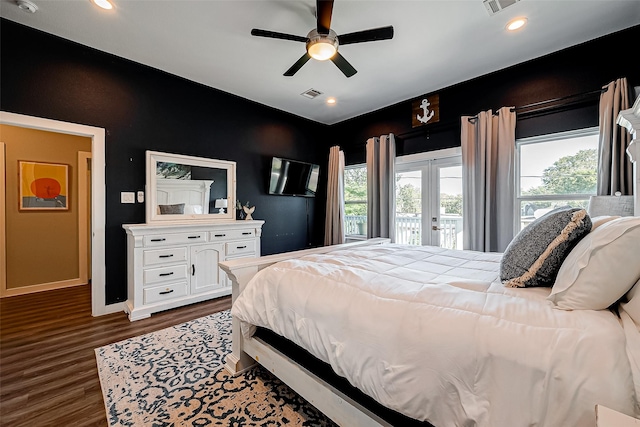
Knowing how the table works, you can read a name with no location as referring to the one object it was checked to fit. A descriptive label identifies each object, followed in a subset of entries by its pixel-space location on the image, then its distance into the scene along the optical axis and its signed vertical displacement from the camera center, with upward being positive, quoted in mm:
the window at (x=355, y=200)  4797 +222
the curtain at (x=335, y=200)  4730 +219
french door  3588 +195
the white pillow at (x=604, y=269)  828 -193
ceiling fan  1990 +1445
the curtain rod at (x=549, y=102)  2574 +1196
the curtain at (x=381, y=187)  4039 +408
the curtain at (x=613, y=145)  2299 +612
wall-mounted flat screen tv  4301 +603
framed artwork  3540 +370
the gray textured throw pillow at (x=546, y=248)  1087 -162
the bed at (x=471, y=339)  715 -442
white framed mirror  3158 +313
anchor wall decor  3652 +1486
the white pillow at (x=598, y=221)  1105 -42
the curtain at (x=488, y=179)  2975 +395
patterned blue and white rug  1447 -1157
